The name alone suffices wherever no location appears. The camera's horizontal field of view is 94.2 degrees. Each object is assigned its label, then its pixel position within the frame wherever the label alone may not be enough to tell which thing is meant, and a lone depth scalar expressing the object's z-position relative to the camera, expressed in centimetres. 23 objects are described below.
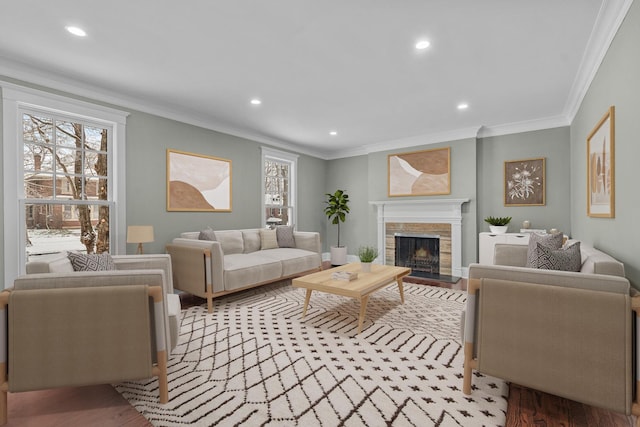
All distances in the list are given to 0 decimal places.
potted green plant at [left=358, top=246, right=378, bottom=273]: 350
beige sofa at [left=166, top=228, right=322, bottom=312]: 341
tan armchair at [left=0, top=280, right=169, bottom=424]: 155
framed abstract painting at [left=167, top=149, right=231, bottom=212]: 427
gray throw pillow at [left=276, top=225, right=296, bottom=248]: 513
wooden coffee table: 277
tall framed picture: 227
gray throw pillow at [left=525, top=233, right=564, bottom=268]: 251
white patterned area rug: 164
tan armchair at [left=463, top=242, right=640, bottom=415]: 141
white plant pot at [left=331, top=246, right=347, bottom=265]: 640
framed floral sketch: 466
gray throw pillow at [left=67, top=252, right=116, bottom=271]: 224
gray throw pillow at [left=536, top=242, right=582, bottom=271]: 213
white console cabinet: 439
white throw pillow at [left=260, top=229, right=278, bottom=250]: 498
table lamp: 350
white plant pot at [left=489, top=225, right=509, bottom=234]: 460
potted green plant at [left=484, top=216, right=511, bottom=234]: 461
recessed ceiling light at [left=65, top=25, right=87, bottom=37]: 238
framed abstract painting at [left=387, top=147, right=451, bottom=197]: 538
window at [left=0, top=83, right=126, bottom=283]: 296
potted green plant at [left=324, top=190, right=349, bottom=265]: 641
